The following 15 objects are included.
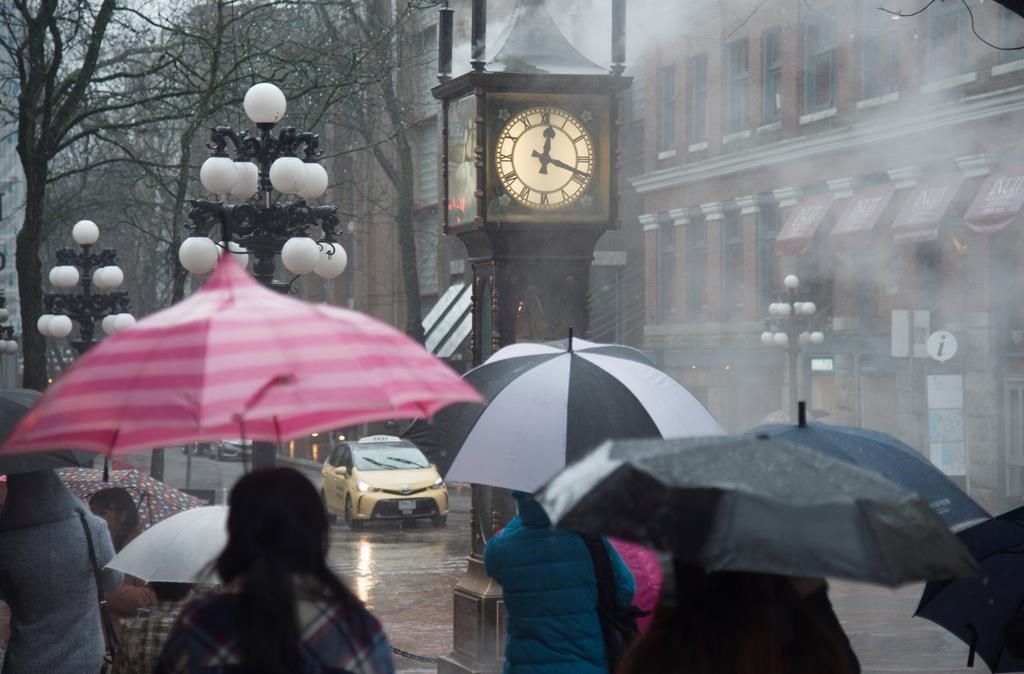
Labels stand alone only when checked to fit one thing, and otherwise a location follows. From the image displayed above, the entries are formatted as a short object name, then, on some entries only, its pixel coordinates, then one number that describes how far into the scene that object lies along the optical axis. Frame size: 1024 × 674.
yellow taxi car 44.79
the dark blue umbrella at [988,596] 8.58
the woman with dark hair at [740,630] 6.00
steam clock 17.80
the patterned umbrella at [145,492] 17.68
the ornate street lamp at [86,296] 38.21
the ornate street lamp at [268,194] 20.43
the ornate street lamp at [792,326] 52.71
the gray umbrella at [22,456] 10.56
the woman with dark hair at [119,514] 14.76
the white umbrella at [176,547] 8.98
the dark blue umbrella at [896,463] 8.53
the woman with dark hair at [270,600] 5.61
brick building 48.57
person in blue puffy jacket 9.49
